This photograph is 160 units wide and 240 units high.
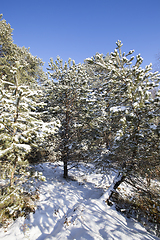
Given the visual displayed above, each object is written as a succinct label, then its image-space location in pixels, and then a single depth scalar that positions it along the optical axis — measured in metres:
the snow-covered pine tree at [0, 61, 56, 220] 3.50
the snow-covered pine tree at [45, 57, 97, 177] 7.42
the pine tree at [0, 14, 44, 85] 10.78
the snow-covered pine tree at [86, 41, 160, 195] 4.03
